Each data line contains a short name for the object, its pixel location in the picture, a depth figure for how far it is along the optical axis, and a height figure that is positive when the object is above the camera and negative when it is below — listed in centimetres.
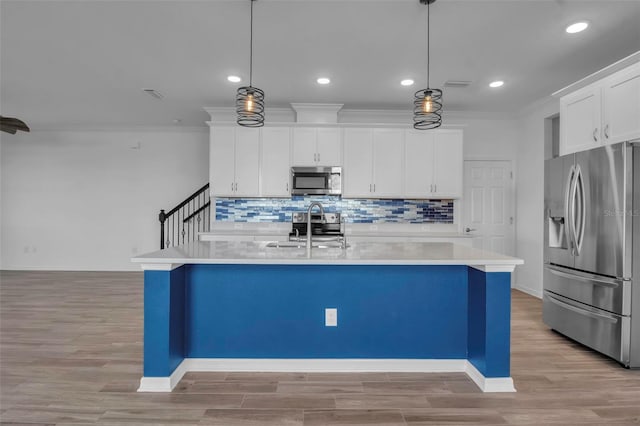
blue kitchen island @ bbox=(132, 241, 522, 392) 278 -75
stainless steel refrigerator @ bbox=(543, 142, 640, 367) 288 -26
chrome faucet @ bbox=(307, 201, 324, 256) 270 -16
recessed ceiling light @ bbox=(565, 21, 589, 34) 304 +161
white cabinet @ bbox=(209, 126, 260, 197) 549 +82
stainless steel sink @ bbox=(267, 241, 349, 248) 318 -25
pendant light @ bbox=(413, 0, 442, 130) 292 +91
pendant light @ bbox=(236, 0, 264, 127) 291 +91
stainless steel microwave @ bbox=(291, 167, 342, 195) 546 +54
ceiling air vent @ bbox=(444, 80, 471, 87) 444 +165
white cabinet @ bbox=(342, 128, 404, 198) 550 +82
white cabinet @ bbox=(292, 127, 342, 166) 549 +105
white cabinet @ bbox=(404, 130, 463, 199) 552 +83
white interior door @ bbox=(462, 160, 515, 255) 602 +35
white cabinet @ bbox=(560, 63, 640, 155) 296 +95
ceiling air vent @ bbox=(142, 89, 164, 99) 487 +165
